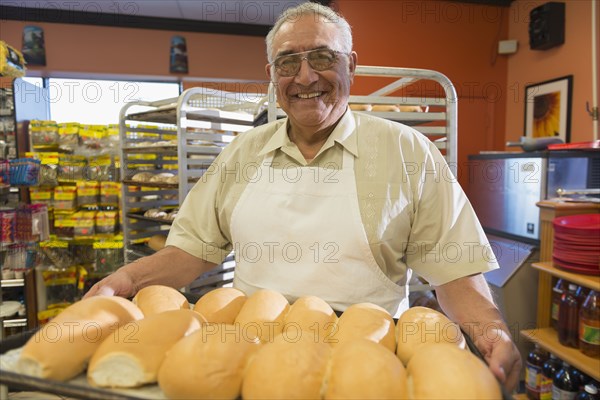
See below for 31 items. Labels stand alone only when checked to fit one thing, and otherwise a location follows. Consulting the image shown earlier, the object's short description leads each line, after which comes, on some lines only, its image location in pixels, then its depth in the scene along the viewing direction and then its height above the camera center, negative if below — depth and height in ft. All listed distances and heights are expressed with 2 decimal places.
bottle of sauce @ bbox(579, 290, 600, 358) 6.83 -2.62
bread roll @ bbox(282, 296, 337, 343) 2.50 -0.95
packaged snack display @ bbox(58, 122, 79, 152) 12.30 +1.30
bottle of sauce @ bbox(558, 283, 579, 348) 7.59 -2.79
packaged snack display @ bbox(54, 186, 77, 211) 11.88 -0.60
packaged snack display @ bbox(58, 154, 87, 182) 12.12 +0.28
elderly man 4.16 -0.36
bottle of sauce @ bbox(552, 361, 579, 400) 7.52 -4.03
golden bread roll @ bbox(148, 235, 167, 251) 10.16 -1.69
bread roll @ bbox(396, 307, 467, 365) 2.30 -0.94
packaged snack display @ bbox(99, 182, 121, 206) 12.38 -0.50
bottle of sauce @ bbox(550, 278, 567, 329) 8.03 -2.53
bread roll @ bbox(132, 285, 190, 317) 2.65 -0.87
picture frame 11.62 +2.07
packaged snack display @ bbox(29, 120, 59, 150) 11.66 +1.28
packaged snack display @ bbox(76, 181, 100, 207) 12.11 -0.49
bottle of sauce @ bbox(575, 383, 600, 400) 6.79 -3.87
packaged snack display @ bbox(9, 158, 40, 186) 9.26 +0.10
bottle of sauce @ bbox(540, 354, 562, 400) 8.12 -4.14
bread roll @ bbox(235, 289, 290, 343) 2.51 -0.93
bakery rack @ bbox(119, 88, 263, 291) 8.49 +0.71
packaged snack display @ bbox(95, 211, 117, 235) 12.04 -1.34
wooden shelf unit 6.96 -2.27
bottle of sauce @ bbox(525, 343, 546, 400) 8.32 -4.20
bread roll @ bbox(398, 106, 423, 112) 7.26 +1.24
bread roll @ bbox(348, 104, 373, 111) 7.41 +1.32
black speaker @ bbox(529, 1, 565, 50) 11.69 +4.50
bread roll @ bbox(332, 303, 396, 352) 2.35 -0.92
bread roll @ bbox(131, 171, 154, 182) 10.09 -0.01
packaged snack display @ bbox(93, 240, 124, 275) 11.99 -2.38
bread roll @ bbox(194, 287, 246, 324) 2.72 -0.91
